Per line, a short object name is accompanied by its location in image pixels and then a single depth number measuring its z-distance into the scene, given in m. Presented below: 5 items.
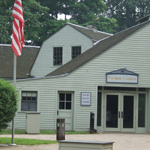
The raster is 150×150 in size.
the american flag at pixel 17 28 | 18.52
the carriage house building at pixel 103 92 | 27.69
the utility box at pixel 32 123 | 24.52
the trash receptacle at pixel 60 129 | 21.02
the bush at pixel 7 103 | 17.00
